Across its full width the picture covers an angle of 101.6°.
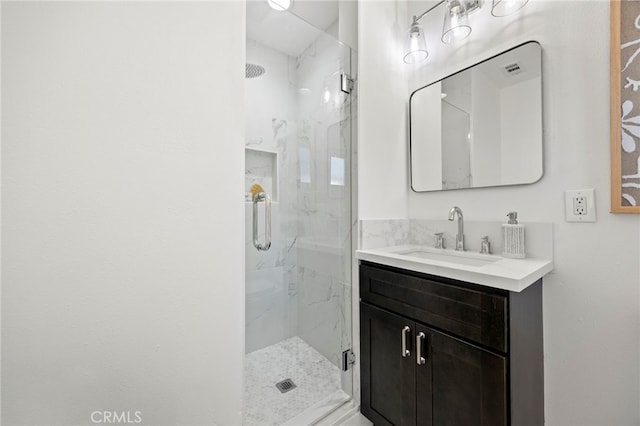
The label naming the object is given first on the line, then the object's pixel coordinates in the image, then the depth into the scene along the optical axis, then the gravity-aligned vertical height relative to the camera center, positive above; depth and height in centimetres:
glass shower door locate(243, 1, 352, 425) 141 -1
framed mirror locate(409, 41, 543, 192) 116 +44
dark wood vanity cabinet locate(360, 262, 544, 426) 85 -53
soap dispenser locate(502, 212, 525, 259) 114 -12
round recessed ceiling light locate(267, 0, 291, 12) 141 +117
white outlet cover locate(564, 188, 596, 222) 99 +2
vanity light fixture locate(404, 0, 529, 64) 121 +96
